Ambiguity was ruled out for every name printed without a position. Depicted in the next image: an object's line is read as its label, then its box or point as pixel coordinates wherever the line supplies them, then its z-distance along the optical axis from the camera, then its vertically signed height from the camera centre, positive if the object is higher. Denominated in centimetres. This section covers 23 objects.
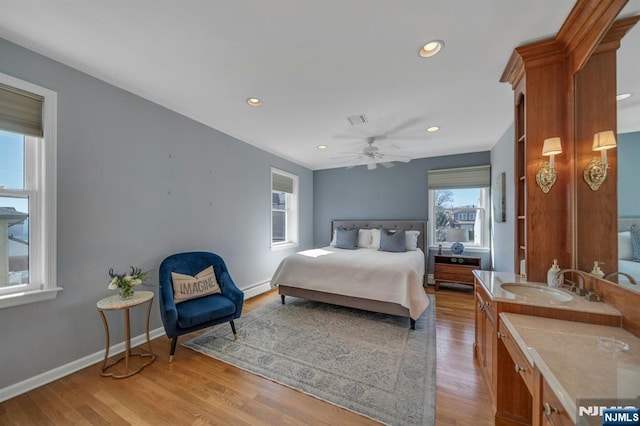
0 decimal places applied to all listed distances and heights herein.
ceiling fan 379 +115
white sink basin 148 -55
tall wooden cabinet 175 +47
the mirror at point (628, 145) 123 +38
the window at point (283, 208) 484 +11
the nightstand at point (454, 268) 416 -99
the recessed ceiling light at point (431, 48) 176 +127
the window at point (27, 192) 181 +17
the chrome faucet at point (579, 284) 147 -46
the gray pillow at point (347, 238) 485 -52
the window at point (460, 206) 447 +14
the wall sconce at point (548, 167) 166 +34
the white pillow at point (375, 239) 483 -53
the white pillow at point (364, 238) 495 -53
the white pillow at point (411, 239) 452 -50
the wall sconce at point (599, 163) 142 +32
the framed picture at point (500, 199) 349 +22
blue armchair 222 -96
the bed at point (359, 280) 287 -90
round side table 200 -82
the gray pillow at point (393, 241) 433 -52
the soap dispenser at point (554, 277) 166 -46
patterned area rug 176 -140
